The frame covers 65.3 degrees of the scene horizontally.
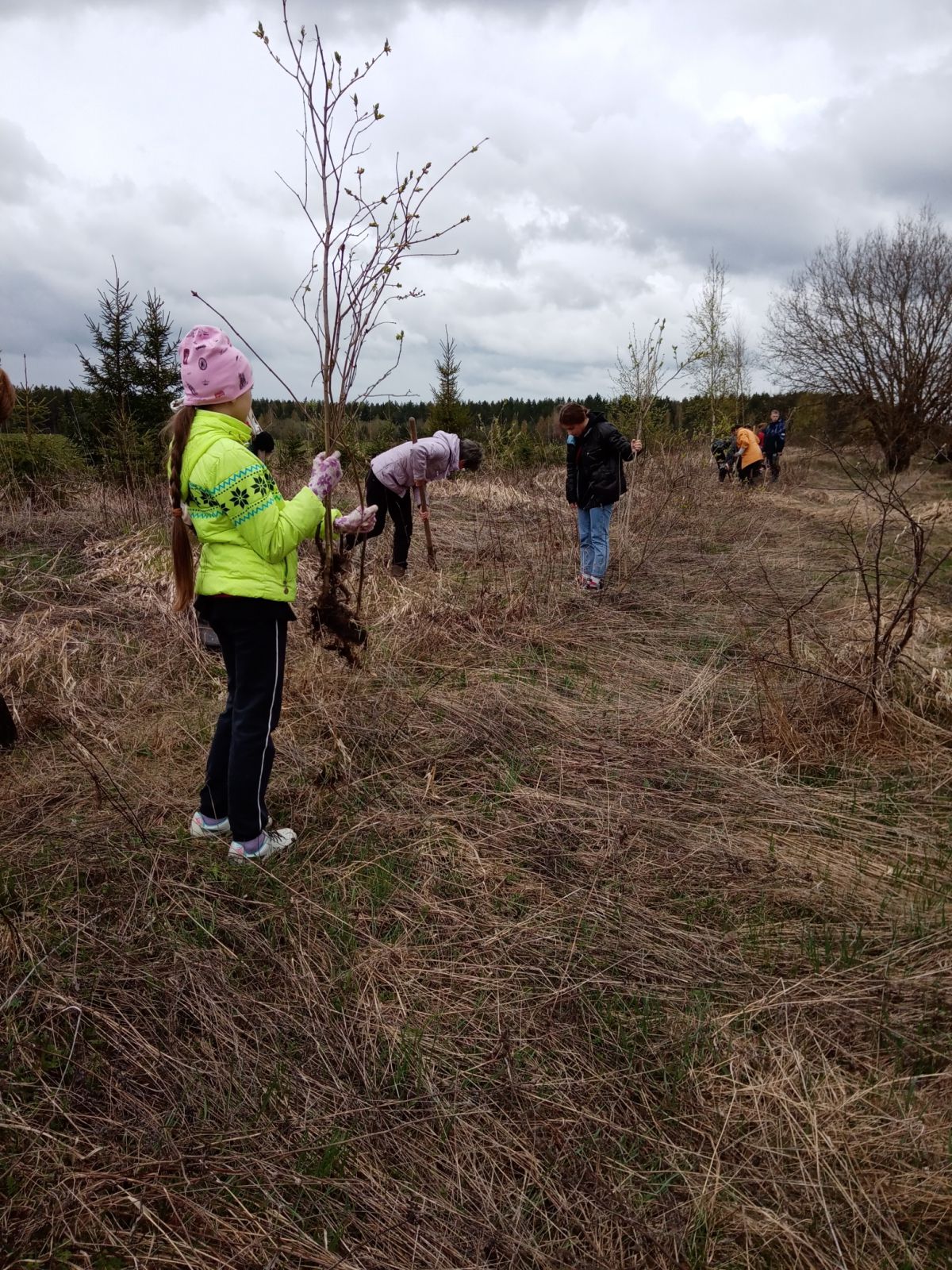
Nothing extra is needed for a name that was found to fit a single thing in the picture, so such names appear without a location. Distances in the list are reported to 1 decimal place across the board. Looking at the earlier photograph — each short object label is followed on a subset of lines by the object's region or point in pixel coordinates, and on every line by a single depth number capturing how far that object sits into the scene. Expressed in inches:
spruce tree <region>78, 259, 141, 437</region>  465.7
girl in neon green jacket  85.0
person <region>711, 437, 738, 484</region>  550.9
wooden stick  234.7
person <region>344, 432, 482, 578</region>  226.5
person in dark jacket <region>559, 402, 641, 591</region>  229.6
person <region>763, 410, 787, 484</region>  621.3
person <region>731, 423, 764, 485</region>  514.9
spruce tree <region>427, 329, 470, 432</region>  770.8
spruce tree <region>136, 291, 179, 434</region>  506.0
